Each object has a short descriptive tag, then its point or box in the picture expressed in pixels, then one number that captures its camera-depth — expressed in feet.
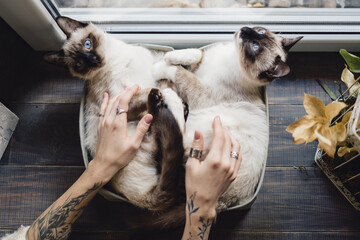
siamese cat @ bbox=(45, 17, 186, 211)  3.87
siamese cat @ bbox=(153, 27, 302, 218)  4.08
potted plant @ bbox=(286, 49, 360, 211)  3.05
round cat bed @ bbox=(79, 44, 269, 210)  4.11
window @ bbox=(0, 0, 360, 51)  4.79
